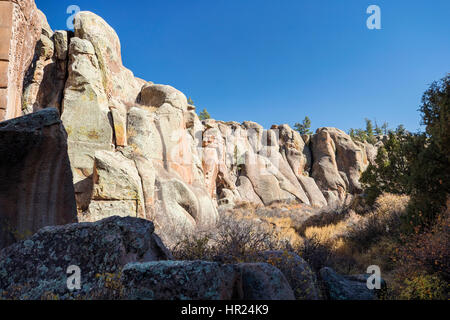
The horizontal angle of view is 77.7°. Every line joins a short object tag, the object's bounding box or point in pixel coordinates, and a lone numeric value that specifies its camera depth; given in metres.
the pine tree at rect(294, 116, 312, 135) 52.39
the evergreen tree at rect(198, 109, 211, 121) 48.53
